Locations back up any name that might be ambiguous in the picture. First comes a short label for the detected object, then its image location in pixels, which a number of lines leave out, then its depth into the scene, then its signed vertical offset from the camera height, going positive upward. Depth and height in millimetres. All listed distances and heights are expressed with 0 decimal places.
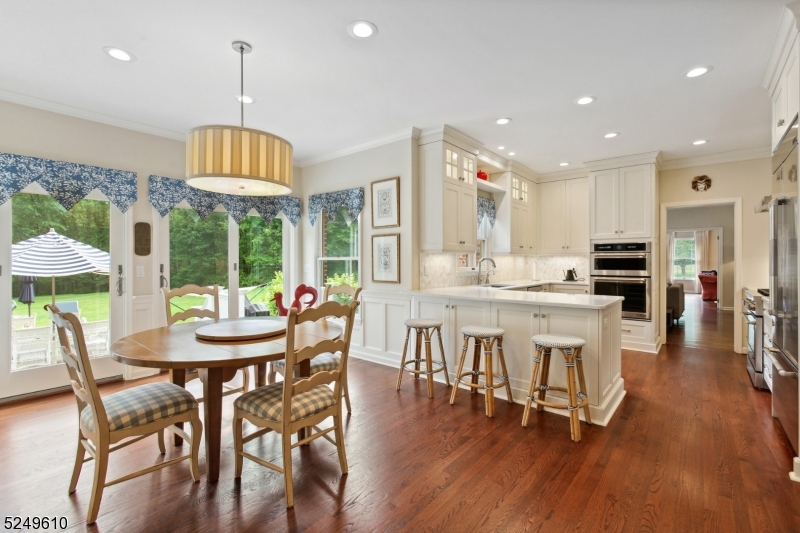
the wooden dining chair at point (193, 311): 2913 -332
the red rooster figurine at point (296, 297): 2566 -191
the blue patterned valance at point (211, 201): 4133 +819
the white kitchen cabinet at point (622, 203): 5051 +886
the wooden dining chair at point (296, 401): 1926 -716
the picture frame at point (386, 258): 4441 +123
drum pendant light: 2158 +646
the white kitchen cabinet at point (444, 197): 4207 +803
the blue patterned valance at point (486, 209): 5539 +867
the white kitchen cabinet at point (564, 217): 6094 +838
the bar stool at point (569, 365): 2672 -711
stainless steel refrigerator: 2307 -190
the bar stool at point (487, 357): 3059 -733
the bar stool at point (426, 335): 3529 -629
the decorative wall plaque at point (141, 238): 3998 +325
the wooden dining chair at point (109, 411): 1775 -710
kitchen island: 2977 -484
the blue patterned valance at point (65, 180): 3246 +825
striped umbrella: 3424 +113
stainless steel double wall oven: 5082 -82
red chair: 10961 -524
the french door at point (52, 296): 3361 -250
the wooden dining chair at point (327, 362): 2871 -712
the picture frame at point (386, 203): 4414 +766
